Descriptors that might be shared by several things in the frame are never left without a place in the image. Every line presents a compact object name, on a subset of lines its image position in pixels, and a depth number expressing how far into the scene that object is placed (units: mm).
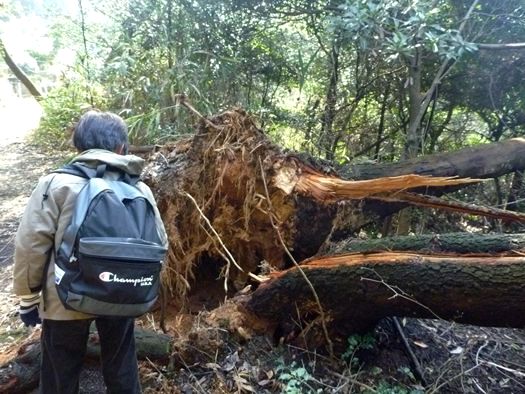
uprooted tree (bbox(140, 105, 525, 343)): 2518
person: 2057
